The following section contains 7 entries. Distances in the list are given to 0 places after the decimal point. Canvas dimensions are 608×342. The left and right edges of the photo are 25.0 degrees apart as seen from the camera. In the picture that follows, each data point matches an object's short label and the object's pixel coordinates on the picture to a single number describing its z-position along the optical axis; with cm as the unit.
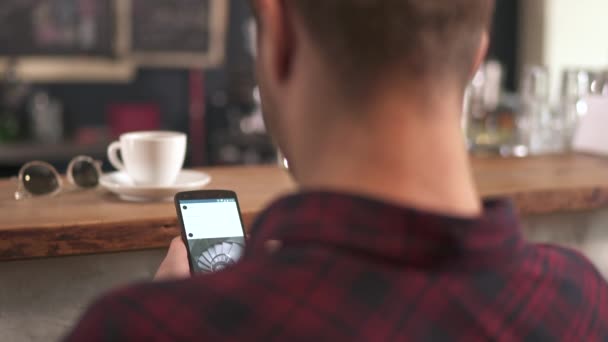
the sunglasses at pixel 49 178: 185
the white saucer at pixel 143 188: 183
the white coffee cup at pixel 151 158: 186
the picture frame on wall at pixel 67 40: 438
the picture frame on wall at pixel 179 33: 461
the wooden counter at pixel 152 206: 167
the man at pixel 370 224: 102
